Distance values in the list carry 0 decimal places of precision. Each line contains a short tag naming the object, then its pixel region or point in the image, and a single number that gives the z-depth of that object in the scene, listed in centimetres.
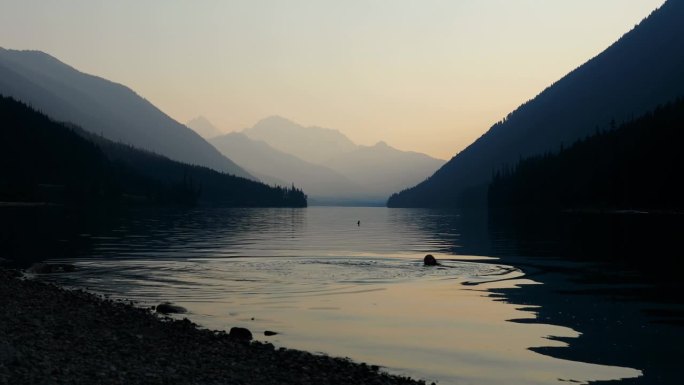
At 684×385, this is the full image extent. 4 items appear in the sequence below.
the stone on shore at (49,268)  5197
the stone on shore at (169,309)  3422
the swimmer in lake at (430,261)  5988
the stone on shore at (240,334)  2761
